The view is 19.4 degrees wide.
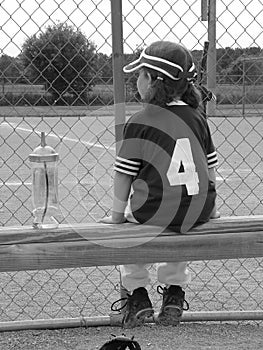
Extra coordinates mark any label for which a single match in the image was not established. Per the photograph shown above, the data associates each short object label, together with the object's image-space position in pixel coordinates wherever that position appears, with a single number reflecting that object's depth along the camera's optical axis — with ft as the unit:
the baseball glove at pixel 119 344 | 11.16
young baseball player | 11.64
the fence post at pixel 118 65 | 14.03
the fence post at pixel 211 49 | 15.21
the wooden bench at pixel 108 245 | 11.32
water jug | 12.07
